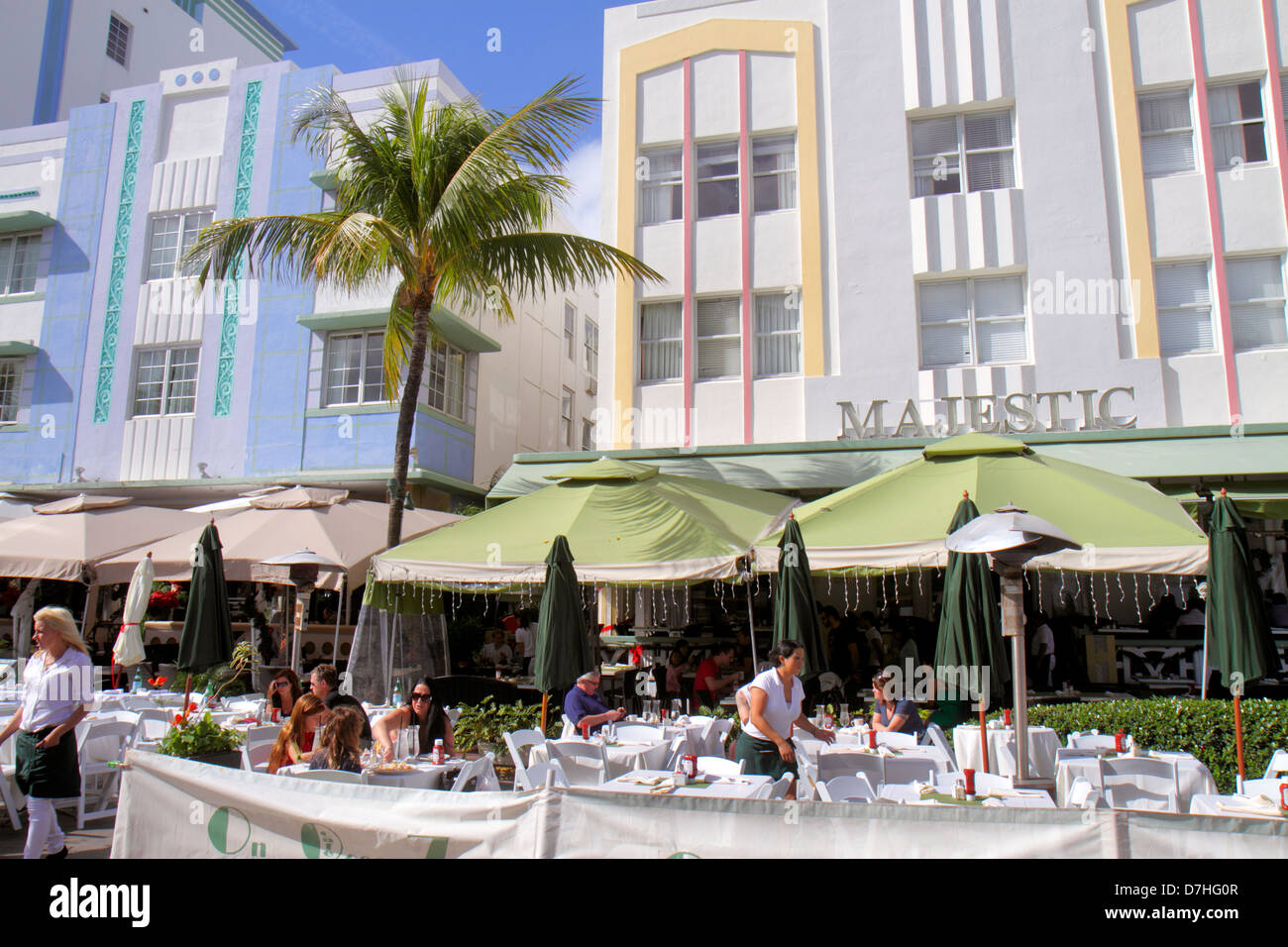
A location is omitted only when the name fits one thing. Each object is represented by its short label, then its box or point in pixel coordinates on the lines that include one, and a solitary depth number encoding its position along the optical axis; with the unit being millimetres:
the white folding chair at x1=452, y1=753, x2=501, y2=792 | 7250
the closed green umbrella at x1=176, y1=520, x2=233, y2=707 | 11484
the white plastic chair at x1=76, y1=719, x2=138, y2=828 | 8453
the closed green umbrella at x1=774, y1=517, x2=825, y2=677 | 9203
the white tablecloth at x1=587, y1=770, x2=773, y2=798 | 6492
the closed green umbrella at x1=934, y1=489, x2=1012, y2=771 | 8094
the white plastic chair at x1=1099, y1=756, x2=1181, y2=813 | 6445
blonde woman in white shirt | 6129
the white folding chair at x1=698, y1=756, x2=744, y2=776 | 7422
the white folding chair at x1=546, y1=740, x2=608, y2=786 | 7822
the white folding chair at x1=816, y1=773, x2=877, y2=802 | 6594
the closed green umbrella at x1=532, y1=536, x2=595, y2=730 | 9422
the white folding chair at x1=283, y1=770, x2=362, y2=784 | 6406
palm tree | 12844
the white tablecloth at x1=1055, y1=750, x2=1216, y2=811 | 6895
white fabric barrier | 3809
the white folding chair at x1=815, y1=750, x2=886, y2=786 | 7598
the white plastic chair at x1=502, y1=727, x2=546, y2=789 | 7676
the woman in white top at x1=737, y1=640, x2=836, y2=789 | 7207
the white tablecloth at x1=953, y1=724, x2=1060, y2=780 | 8727
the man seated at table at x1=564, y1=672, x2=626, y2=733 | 9734
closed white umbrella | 12719
